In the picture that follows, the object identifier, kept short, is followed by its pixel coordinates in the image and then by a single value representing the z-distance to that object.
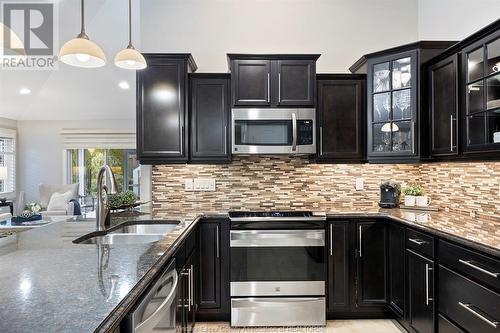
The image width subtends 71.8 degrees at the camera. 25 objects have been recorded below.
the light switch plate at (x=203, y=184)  3.51
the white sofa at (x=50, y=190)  7.21
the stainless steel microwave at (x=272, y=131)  3.12
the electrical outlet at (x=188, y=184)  3.50
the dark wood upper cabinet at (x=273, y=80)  3.15
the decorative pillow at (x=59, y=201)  6.60
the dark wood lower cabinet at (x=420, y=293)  2.26
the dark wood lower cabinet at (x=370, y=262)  2.94
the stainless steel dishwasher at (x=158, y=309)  1.08
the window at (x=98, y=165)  8.08
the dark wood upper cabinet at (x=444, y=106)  2.54
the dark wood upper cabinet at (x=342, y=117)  3.24
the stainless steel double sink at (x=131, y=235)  2.04
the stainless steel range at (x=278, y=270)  2.88
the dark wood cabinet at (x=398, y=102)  2.88
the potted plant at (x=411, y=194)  3.25
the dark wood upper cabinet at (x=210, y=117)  3.20
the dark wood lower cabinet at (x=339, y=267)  2.95
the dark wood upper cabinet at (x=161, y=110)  3.15
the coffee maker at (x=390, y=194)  3.28
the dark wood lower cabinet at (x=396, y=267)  2.66
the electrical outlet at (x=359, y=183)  3.53
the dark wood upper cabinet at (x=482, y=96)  2.15
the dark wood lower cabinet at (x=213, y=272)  2.93
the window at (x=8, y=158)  7.62
